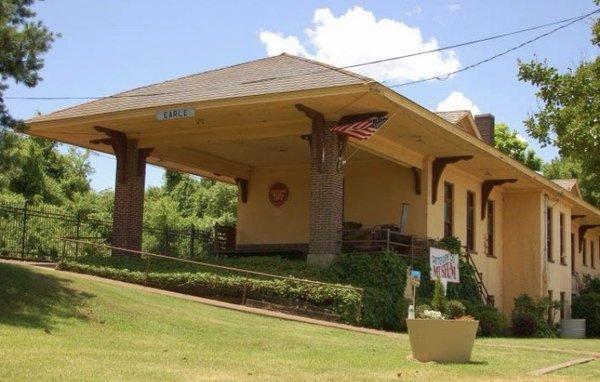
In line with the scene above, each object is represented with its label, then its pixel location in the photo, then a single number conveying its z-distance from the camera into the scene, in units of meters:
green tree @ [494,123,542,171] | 58.97
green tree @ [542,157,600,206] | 51.47
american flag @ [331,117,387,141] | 21.62
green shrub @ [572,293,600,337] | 36.59
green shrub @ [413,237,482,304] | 26.05
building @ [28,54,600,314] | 22.28
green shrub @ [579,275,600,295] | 41.53
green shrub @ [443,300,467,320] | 14.78
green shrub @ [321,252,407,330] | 21.17
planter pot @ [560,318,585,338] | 32.50
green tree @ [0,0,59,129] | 15.57
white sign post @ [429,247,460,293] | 25.09
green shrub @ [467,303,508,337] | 24.89
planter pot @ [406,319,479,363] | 12.74
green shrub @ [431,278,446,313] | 13.65
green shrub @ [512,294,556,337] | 28.30
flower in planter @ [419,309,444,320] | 13.06
